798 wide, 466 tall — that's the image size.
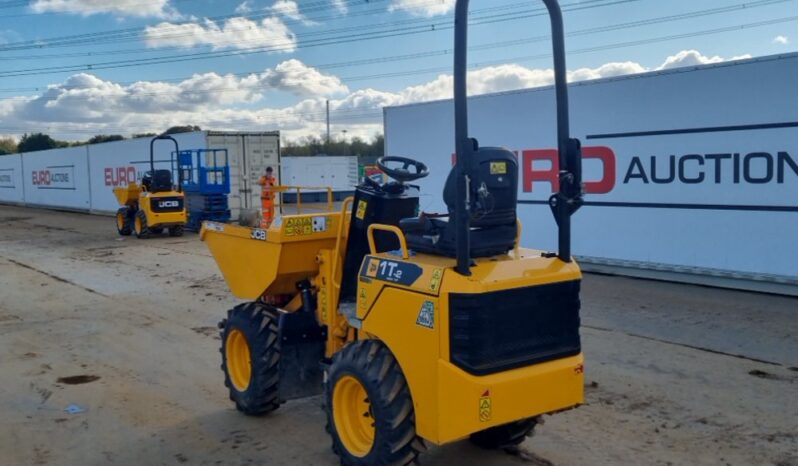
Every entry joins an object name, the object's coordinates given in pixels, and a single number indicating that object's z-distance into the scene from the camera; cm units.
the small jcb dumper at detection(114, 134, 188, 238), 1944
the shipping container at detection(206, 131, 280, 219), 2248
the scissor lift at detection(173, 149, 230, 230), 1995
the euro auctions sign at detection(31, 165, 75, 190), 3291
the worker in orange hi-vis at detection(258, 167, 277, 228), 1715
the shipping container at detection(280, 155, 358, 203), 3844
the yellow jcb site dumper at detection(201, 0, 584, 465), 377
